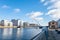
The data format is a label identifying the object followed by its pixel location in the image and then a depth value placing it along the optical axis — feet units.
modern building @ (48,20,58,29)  116.05
